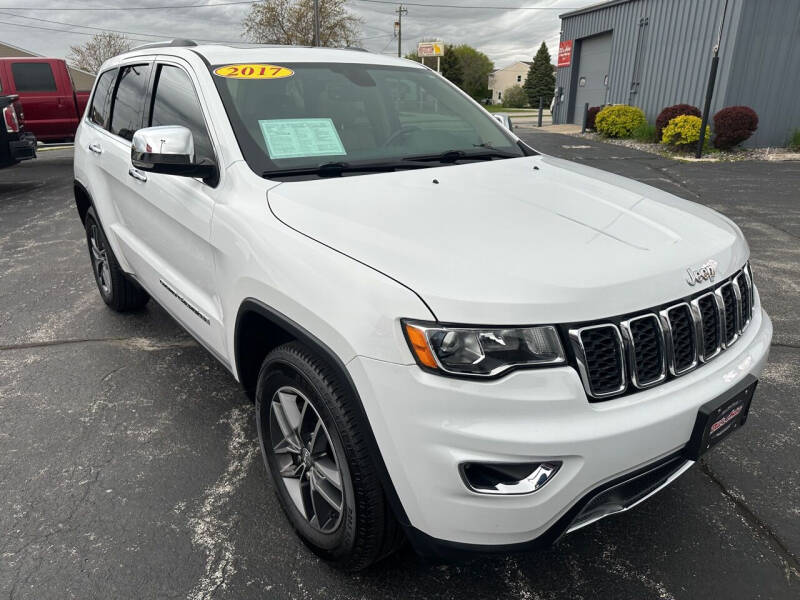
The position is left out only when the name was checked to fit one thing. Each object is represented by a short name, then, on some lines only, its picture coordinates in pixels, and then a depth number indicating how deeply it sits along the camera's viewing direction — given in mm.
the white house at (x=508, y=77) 126000
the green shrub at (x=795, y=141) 14875
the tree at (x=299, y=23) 43344
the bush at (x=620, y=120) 17891
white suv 1595
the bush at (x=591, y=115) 20661
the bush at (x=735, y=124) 14117
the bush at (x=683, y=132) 14383
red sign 24081
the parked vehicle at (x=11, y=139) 9047
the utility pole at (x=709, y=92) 13211
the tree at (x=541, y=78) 75812
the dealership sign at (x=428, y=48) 55734
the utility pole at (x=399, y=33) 61925
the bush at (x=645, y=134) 17047
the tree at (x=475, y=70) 95000
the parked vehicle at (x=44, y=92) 12578
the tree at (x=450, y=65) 81056
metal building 14617
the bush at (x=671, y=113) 15248
